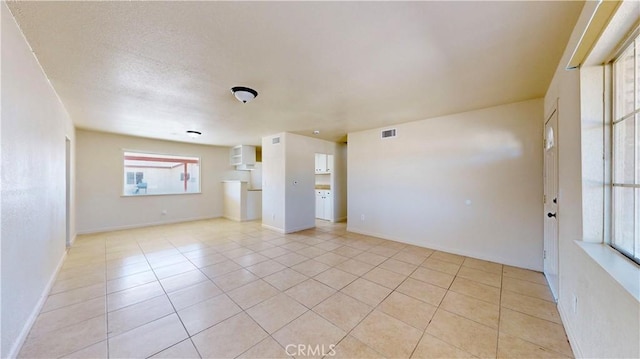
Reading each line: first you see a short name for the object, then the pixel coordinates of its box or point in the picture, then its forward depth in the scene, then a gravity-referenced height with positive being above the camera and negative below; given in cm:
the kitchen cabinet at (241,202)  668 -74
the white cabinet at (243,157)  705 +73
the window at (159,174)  575 +14
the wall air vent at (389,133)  452 +96
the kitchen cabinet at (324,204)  659 -80
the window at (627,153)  121 +15
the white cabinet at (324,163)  655 +48
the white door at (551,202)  236 -28
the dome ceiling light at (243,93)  262 +104
